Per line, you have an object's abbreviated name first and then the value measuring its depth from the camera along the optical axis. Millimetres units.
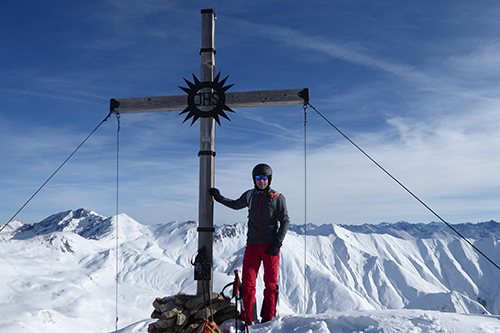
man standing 6324
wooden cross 7031
